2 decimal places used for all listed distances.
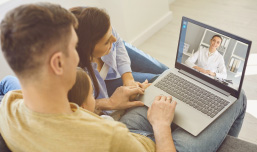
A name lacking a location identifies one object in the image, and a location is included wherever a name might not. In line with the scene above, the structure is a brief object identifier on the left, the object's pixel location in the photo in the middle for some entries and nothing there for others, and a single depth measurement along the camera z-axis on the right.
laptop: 1.15
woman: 1.18
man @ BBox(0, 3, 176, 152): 0.69
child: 1.04
